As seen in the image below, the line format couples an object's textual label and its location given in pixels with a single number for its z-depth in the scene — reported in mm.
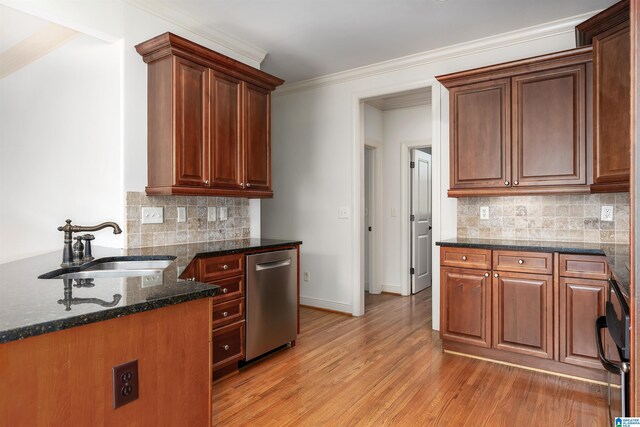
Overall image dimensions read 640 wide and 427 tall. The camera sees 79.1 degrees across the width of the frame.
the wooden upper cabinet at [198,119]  2703
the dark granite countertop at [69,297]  909
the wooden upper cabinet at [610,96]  2355
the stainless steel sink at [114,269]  1815
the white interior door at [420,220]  5348
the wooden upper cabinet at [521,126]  2862
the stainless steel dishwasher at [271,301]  2881
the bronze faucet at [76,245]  1996
